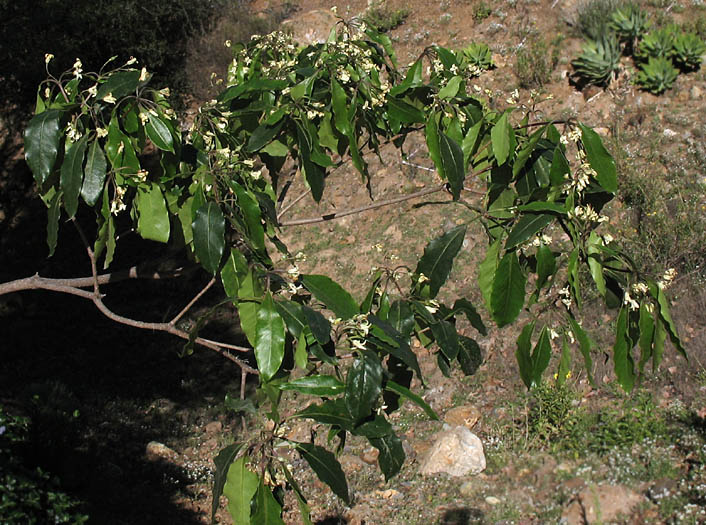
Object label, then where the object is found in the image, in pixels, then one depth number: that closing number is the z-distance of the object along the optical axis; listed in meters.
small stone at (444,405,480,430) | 5.05
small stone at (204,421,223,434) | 5.57
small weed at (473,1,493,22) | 9.45
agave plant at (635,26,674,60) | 7.68
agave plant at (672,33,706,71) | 7.50
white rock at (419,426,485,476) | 4.59
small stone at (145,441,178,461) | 5.24
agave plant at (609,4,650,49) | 7.93
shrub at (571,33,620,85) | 7.78
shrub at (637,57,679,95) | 7.52
